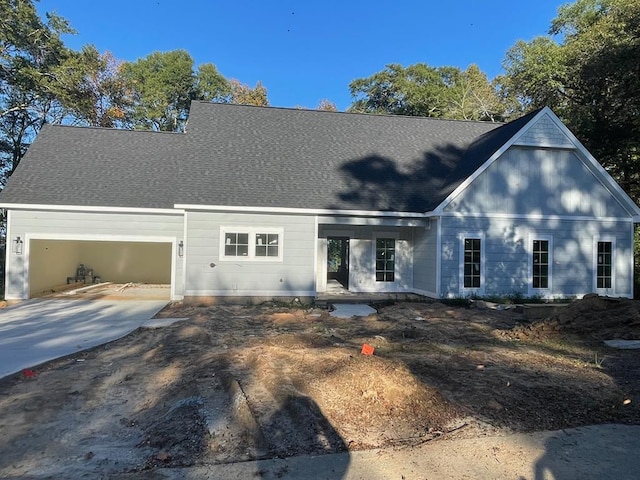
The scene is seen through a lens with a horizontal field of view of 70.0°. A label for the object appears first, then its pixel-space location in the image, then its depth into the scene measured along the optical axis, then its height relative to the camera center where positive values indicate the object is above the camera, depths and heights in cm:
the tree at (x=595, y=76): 1806 +785
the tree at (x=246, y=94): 3478 +1198
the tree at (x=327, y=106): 3870 +1232
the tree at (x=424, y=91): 3525 +1301
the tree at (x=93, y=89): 2170 +863
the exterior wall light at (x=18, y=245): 1302 +4
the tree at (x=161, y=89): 3155 +1151
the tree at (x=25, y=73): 2019 +810
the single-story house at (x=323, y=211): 1310 +117
